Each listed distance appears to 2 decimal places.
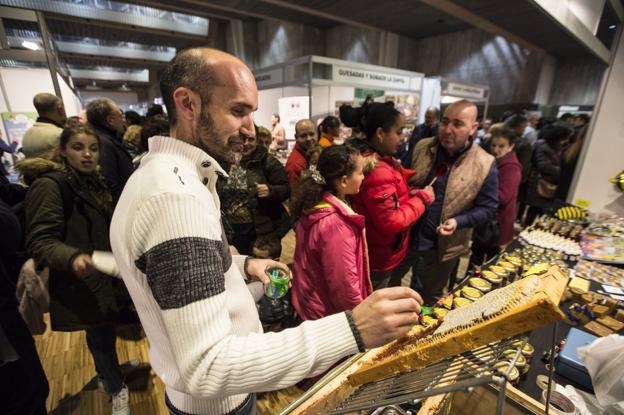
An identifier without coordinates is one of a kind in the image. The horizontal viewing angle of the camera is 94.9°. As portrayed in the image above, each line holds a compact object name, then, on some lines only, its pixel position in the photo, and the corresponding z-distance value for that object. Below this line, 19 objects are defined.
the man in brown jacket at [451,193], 2.04
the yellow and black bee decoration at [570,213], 2.47
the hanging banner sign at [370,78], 4.05
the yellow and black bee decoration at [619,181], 2.51
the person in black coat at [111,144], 2.34
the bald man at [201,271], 0.52
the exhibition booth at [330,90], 4.01
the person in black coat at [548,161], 3.51
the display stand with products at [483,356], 0.46
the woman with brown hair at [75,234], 1.36
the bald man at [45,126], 2.20
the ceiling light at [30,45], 3.55
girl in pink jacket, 1.49
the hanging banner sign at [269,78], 4.39
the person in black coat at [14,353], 1.13
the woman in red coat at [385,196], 1.80
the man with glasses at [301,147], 3.07
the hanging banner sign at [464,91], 6.43
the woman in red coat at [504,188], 2.63
